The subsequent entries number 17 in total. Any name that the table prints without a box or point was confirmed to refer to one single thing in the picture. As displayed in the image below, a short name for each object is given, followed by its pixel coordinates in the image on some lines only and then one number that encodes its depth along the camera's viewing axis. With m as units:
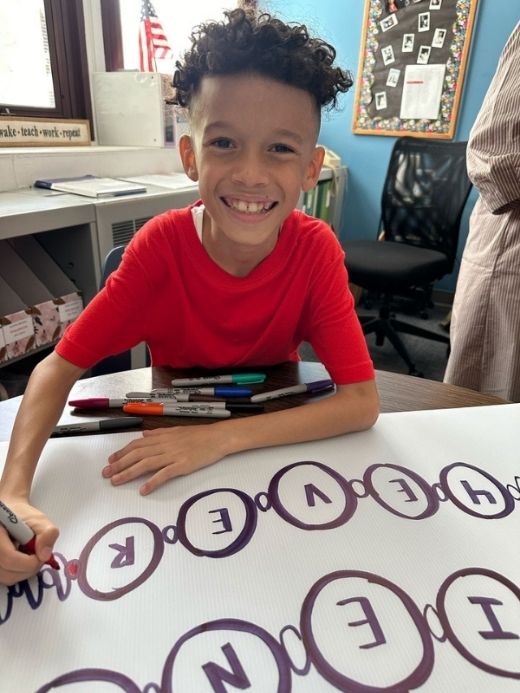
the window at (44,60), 1.85
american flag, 2.22
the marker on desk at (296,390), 0.68
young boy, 0.56
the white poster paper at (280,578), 0.34
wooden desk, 0.63
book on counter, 1.49
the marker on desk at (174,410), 0.63
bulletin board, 2.50
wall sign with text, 1.72
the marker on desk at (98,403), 0.64
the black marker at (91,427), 0.59
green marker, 0.71
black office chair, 2.04
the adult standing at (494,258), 0.97
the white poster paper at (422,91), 2.60
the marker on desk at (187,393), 0.66
